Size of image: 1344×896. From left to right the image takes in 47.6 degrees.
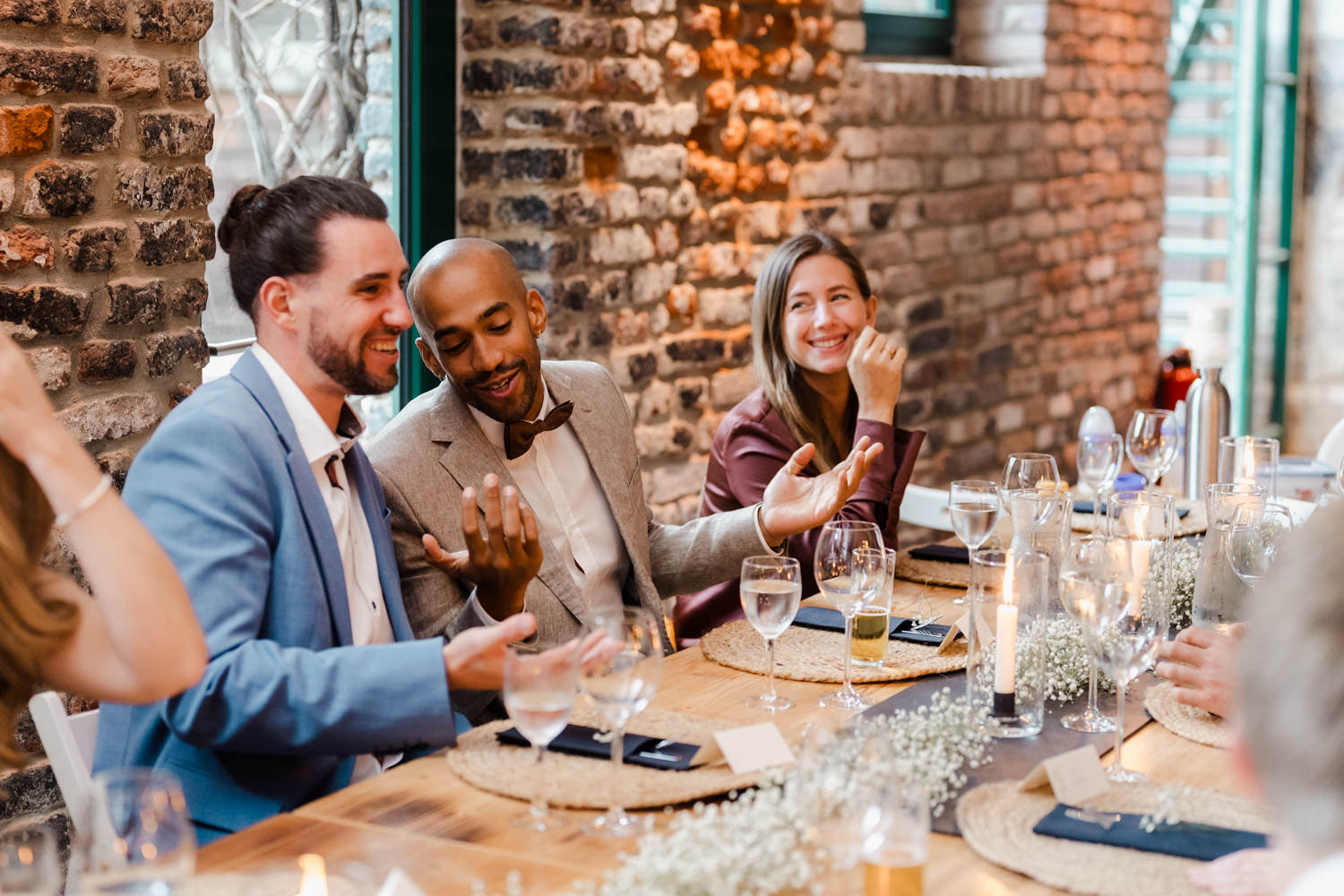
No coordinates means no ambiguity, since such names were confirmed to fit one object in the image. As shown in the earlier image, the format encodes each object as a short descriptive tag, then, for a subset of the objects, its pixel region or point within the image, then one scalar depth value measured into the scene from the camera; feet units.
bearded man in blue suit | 5.99
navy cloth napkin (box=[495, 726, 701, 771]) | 5.74
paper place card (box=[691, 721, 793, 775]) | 5.57
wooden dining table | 4.78
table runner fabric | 5.70
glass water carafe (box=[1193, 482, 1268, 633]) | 7.11
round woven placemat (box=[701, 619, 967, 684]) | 7.03
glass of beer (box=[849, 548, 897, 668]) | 7.18
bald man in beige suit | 7.60
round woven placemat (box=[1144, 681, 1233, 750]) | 6.15
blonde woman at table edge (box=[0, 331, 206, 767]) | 5.18
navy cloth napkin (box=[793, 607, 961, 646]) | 7.63
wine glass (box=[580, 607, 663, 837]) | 5.17
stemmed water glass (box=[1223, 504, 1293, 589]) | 7.05
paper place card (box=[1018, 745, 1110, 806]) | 5.30
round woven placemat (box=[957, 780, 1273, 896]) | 4.69
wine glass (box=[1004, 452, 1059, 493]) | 9.20
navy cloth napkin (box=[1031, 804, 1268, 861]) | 4.90
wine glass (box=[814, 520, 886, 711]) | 6.81
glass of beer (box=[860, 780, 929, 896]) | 4.31
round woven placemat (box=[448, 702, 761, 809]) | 5.37
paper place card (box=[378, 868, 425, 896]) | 4.21
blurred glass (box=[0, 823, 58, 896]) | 3.76
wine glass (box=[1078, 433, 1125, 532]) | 9.78
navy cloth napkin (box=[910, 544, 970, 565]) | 9.38
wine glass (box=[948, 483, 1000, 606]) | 7.97
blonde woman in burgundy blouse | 10.09
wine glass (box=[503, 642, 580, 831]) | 4.99
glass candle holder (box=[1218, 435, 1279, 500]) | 10.39
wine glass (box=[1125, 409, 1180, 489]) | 10.36
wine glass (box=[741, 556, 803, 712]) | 6.30
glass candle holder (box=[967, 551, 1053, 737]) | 6.19
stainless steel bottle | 12.00
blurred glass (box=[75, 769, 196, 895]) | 3.90
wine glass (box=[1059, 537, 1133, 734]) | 5.77
